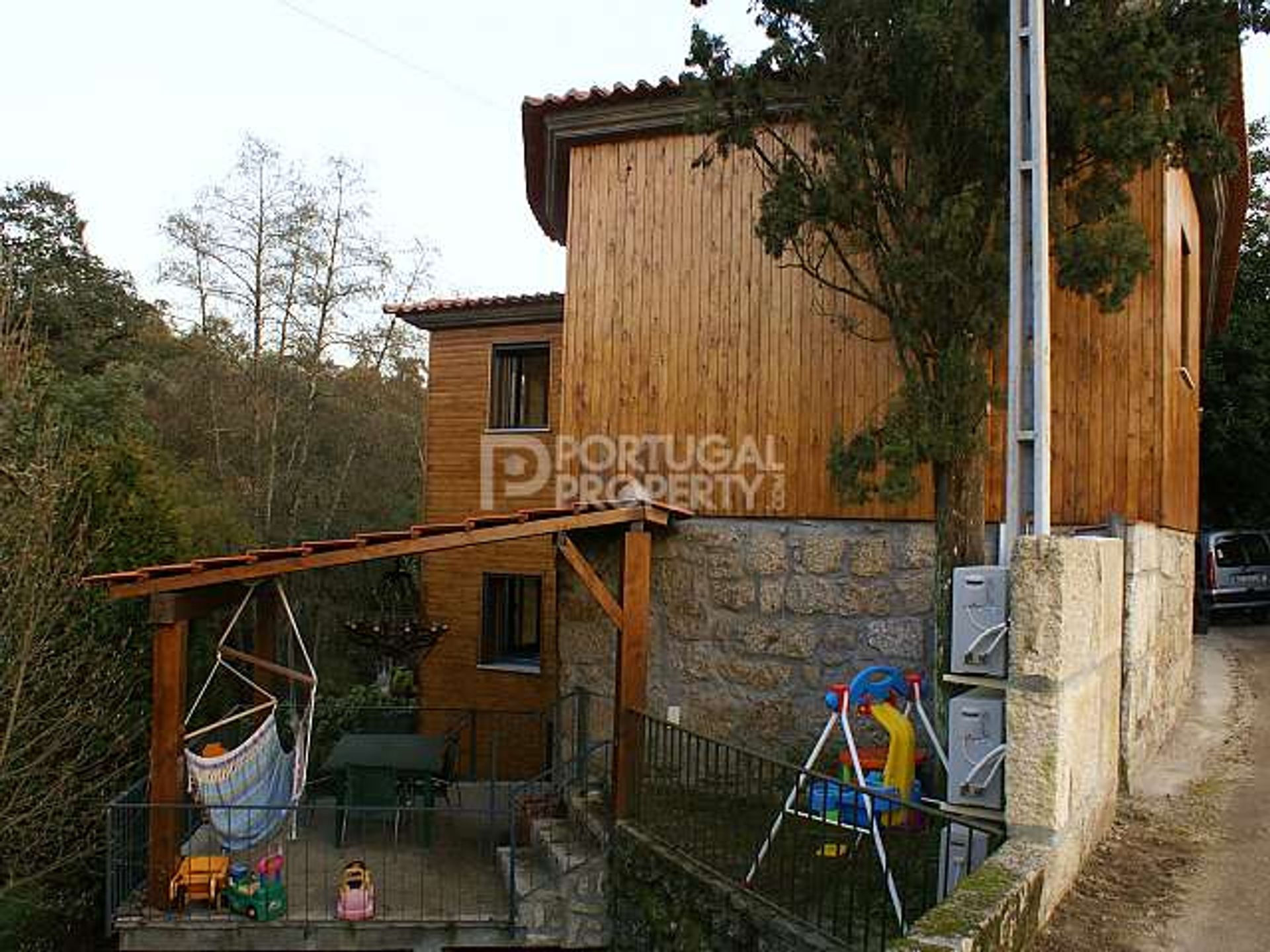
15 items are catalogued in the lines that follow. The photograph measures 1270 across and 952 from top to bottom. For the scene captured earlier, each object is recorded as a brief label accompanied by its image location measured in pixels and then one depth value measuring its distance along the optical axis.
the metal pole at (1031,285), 4.86
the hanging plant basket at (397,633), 12.22
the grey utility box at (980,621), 4.42
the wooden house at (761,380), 7.25
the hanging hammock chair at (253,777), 7.17
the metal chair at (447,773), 9.43
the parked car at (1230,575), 14.99
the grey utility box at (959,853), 4.51
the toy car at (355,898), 6.93
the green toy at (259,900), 6.83
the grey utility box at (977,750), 4.45
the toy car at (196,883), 6.94
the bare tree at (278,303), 18.78
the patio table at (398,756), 8.59
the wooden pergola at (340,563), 6.91
